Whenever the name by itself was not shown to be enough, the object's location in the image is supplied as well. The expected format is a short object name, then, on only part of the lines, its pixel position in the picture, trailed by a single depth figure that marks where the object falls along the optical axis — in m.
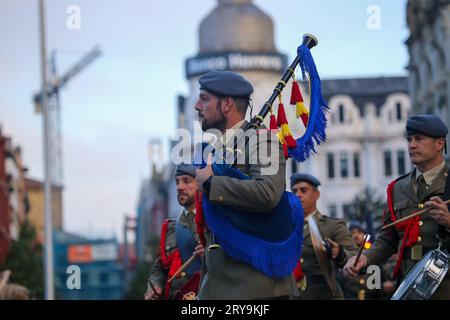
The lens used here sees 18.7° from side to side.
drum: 8.50
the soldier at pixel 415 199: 9.15
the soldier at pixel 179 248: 11.32
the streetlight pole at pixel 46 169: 33.50
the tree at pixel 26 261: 44.47
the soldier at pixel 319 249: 12.28
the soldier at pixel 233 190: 7.51
